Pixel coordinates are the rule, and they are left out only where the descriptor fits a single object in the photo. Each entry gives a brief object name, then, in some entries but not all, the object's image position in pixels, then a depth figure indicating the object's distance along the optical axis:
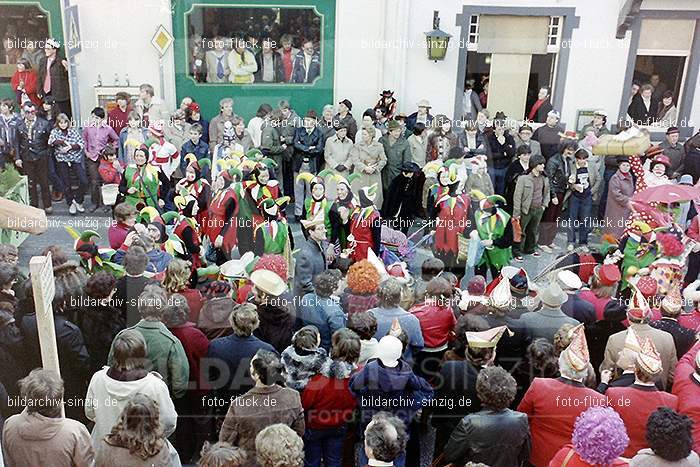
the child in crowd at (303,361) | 4.75
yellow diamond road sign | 11.90
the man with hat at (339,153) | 10.44
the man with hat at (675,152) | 10.96
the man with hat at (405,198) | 10.25
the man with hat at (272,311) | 5.46
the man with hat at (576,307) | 5.79
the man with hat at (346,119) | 11.15
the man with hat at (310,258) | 6.89
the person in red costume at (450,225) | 8.30
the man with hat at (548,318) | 5.46
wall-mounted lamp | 11.88
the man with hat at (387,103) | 11.68
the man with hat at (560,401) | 4.56
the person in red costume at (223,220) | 8.13
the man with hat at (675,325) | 5.49
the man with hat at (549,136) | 11.04
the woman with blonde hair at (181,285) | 5.64
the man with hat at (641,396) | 4.57
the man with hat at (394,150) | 10.49
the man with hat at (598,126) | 11.10
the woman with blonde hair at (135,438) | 3.96
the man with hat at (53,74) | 11.46
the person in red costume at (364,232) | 7.91
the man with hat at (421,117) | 11.44
